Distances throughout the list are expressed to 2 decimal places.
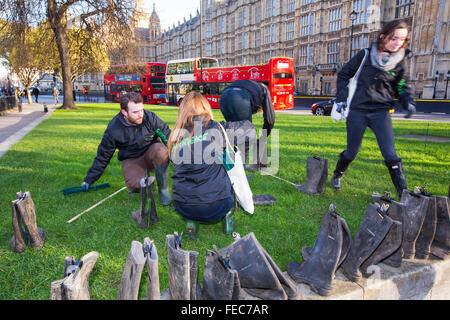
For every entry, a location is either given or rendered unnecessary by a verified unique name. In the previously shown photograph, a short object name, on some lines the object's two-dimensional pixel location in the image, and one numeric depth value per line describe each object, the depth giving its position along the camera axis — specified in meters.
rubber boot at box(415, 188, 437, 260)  2.65
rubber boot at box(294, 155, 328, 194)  4.44
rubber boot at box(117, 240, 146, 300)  1.77
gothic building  31.30
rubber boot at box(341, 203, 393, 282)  2.29
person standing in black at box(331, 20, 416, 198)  3.71
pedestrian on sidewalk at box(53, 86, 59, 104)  31.45
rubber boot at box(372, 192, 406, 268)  2.32
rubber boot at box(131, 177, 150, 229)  3.40
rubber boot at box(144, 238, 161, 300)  1.81
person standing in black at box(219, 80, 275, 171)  4.95
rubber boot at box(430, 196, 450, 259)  2.68
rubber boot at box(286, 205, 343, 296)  2.22
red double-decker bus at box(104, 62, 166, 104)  33.38
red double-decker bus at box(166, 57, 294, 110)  22.06
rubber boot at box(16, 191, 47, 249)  2.87
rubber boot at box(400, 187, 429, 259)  2.61
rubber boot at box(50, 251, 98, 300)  1.64
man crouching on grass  3.97
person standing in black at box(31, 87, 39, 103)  35.06
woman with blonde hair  2.88
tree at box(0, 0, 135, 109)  16.75
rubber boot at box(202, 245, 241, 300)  1.85
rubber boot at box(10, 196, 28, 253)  2.86
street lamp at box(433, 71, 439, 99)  30.49
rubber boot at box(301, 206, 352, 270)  2.26
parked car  18.64
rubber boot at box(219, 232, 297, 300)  2.03
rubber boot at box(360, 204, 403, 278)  2.26
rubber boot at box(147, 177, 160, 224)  3.44
